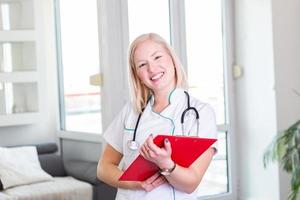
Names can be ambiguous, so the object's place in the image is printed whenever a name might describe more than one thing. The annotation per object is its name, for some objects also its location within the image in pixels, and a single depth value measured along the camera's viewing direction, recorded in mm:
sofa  3691
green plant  2855
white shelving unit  4383
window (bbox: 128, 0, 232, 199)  4207
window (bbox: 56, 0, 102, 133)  4219
